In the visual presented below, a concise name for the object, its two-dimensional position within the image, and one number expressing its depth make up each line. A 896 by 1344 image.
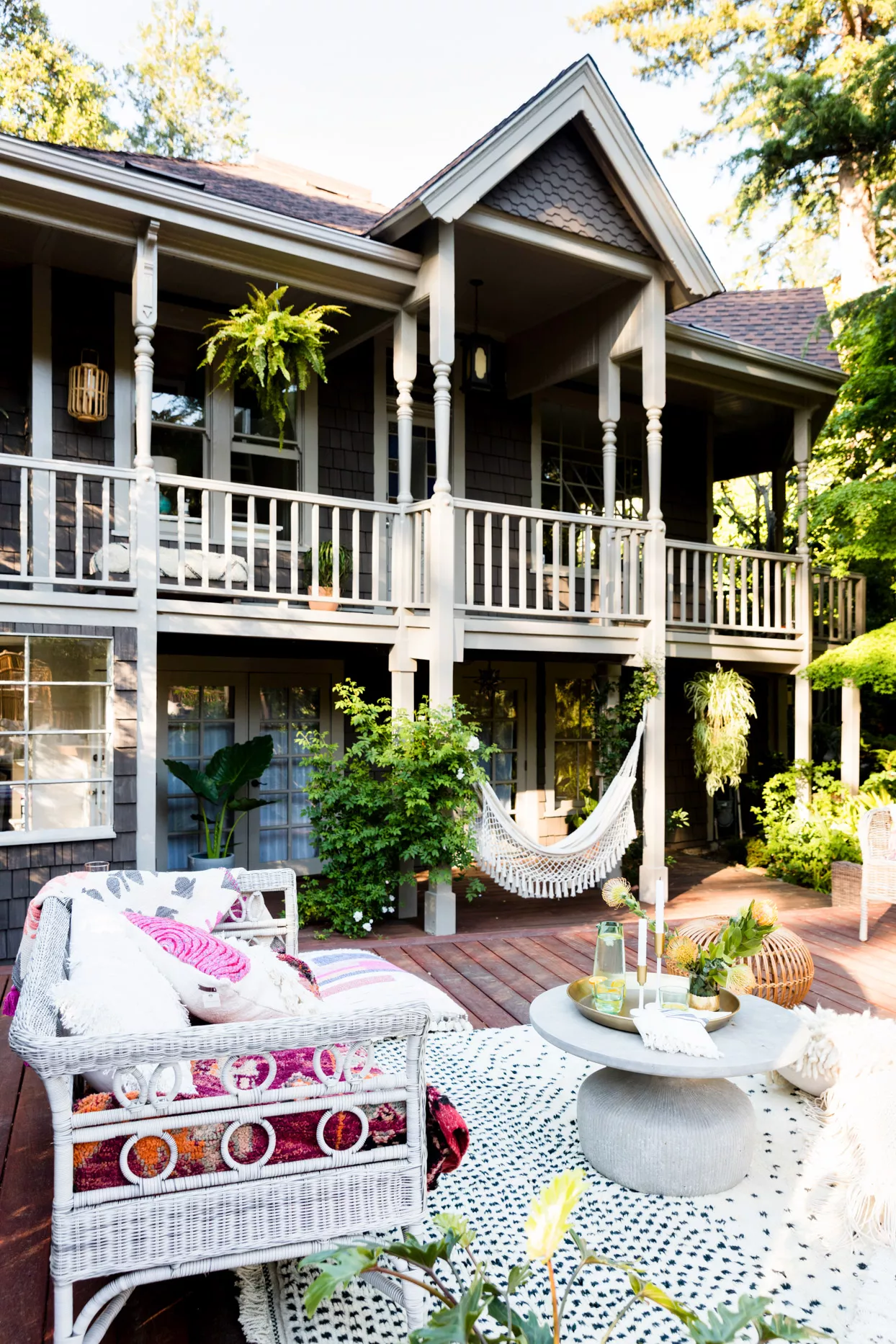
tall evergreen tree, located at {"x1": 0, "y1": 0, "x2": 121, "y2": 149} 16.64
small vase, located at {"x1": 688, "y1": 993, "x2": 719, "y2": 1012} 3.06
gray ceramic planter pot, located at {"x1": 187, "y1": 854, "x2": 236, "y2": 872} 6.36
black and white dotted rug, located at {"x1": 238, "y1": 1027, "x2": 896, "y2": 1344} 2.28
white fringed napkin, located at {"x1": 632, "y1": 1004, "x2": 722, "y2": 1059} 2.77
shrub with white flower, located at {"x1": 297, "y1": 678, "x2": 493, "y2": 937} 5.85
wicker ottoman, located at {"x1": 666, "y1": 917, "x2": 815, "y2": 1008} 4.19
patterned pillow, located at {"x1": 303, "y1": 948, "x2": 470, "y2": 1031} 3.43
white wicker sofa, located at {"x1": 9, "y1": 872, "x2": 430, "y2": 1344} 1.91
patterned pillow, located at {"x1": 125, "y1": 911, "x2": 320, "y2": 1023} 2.33
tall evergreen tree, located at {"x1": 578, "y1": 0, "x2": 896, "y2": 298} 8.77
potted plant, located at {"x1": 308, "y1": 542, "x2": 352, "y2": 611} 6.36
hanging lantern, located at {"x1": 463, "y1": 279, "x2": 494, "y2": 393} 7.28
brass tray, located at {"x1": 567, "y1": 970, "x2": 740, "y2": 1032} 2.98
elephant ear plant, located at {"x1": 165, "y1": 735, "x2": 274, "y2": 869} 6.36
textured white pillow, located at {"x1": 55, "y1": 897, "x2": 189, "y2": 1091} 2.03
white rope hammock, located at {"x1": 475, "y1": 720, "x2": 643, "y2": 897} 6.00
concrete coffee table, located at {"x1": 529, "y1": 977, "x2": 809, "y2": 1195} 2.85
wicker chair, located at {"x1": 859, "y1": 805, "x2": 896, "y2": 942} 5.81
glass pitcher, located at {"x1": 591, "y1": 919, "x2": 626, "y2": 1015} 3.07
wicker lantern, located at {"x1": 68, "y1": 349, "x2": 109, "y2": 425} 6.46
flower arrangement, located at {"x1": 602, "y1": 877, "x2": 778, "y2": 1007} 3.02
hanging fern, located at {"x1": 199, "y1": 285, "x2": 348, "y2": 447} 5.93
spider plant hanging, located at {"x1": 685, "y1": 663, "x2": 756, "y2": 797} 7.95
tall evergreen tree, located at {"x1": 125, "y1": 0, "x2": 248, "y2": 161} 19.28
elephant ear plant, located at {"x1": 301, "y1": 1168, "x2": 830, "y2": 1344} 1.05
